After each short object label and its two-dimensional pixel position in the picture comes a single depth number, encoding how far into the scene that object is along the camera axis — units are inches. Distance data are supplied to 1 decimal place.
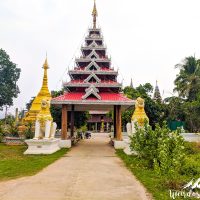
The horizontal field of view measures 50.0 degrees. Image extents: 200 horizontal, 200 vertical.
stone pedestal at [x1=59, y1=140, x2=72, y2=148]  587.5
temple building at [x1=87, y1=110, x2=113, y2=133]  1725.6
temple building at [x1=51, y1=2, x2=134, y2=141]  612.1
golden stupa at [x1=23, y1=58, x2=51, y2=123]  729.7
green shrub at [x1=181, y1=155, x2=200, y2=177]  297.9
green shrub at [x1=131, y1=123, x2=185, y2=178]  222.0
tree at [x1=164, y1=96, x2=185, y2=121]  915.5
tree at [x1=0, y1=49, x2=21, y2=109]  1197.3
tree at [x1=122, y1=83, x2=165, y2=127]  969.6
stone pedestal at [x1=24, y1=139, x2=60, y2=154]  475.0
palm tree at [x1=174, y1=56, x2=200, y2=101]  905.5
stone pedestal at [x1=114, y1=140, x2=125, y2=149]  586.5
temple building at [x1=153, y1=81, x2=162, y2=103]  1494.0
